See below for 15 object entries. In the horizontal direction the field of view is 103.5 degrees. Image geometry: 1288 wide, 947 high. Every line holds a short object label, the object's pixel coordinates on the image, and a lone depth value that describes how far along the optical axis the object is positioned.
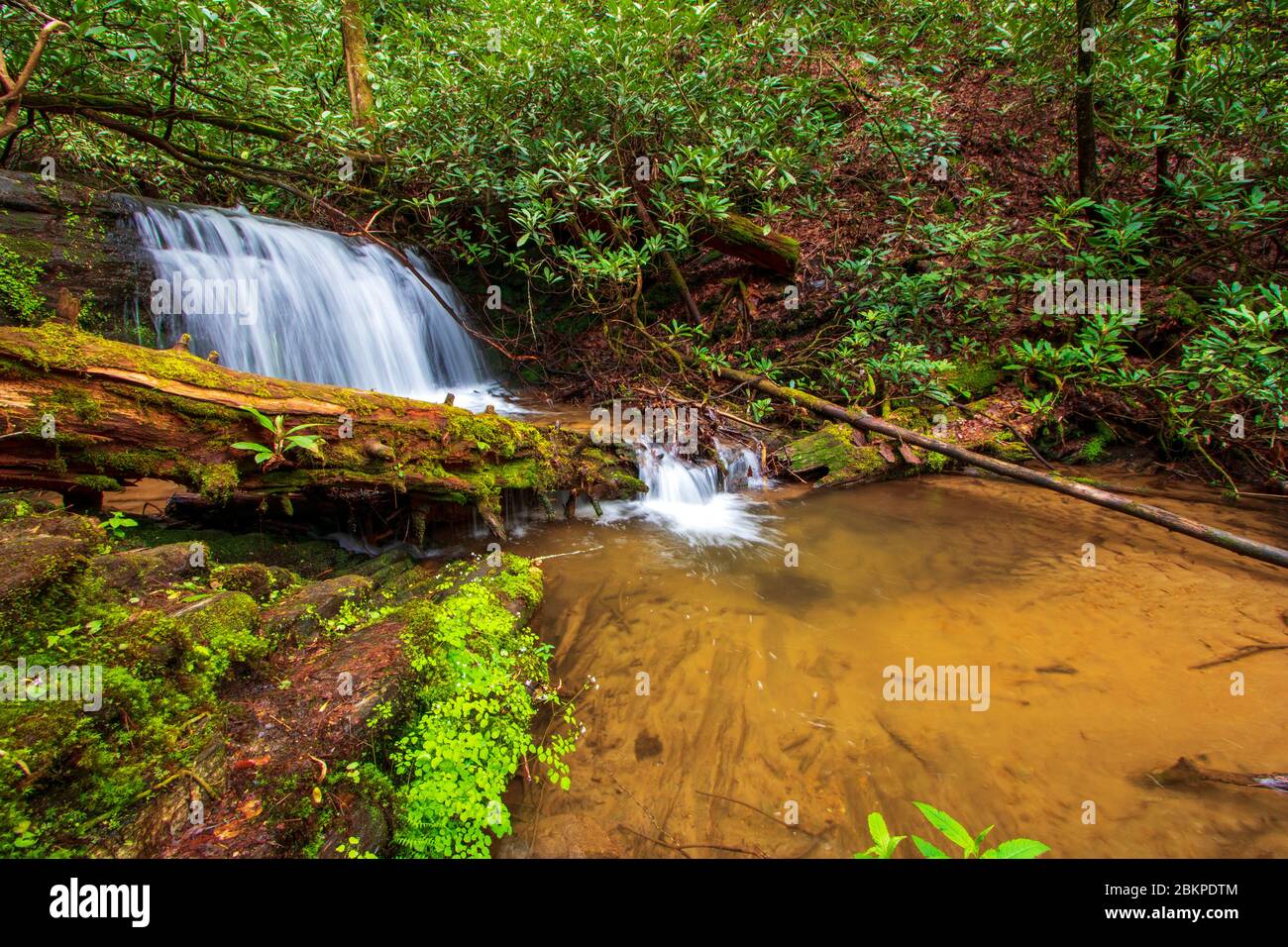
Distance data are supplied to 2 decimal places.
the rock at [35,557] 2.01
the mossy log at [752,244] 7.68
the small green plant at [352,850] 1.81
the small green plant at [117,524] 3.24
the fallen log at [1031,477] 3.69
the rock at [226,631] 2.24
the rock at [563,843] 2.27
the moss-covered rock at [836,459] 6.41
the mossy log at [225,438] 2.84
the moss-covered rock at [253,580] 2.89
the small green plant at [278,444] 3.20
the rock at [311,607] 2.67
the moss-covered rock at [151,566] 2.62
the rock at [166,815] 1.56
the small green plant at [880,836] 1.66
